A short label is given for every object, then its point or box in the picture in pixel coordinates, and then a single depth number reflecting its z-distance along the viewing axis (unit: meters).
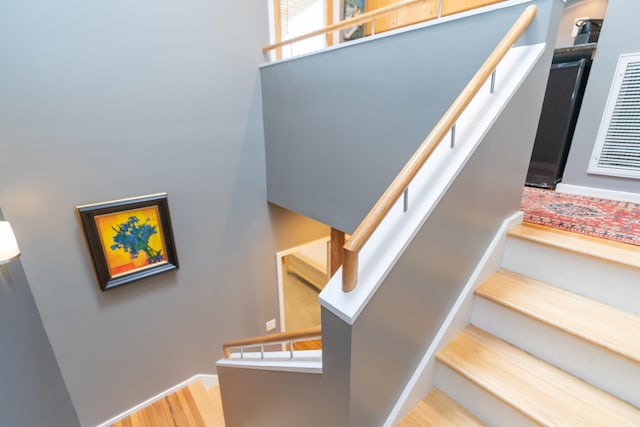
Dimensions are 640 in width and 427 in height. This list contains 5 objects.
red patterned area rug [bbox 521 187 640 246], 1.61
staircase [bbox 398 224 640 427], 1.11
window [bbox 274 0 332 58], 3.25
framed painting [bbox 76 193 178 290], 2.39
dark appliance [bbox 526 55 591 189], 2.45
